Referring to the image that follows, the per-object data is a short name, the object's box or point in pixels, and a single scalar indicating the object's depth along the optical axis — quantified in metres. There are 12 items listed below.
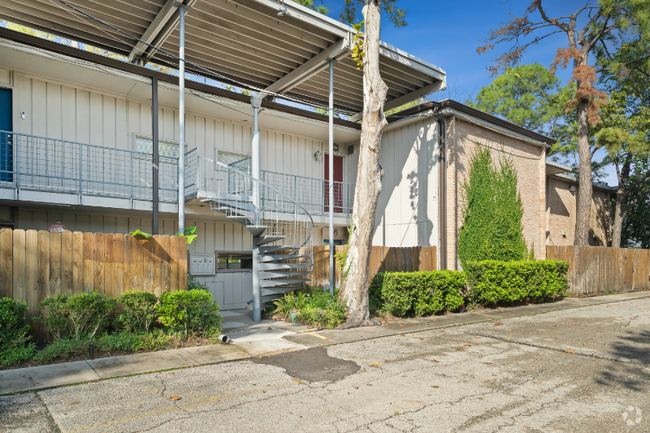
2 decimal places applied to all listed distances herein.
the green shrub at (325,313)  8.66
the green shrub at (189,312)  6.86
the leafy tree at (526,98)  28.89
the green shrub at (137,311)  6.67
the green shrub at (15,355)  5.43
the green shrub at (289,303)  9.64
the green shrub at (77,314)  6.08
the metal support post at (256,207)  9.67
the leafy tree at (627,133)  17.64
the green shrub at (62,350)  5.70
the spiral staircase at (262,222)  9.77
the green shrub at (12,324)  5.57
